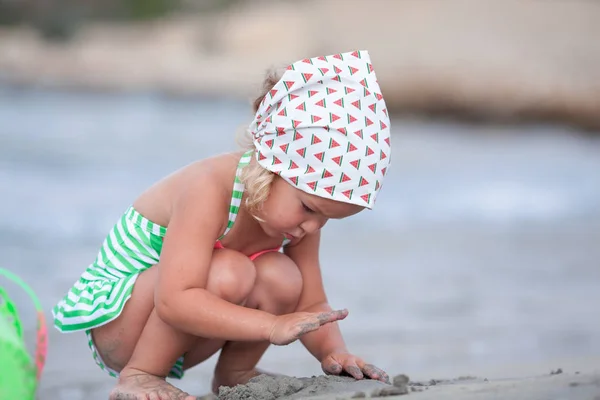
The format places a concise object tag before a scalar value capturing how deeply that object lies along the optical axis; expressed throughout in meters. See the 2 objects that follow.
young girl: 5.52
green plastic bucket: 5.37
